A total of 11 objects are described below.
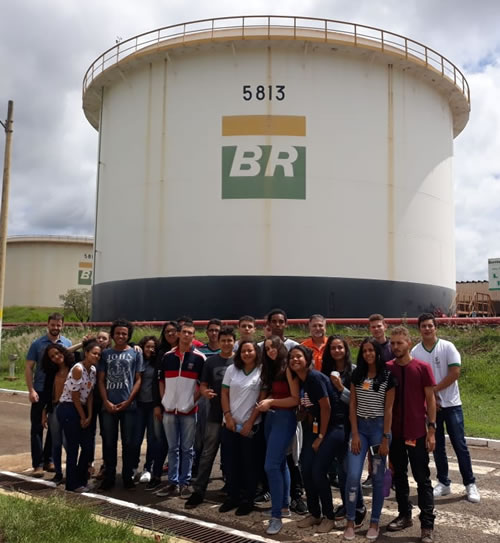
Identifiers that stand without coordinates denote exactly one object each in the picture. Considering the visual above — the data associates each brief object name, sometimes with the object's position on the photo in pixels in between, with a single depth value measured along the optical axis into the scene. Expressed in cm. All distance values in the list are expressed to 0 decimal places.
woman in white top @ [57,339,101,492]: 662
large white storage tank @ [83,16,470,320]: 2016
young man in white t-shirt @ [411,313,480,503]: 641
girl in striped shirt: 521
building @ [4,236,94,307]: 4759
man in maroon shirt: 529
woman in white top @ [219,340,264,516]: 583
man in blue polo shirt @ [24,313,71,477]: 746
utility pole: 1573
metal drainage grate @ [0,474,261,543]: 518
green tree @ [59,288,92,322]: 3462
